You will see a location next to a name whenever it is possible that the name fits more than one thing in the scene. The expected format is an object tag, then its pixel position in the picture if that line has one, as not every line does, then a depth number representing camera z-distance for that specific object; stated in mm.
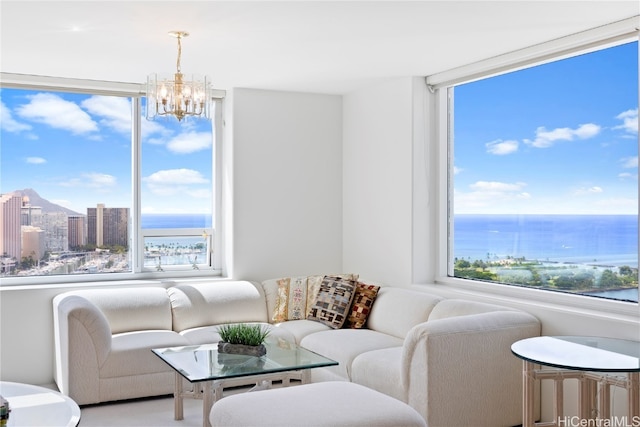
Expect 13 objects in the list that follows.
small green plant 3994
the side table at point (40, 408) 3164
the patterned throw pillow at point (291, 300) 5438
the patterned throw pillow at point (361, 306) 5156
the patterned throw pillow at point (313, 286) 5453
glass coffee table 3594
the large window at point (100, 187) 5387
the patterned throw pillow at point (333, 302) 5184
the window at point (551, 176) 3973
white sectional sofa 3719
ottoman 2777
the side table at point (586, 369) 2998
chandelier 3906
